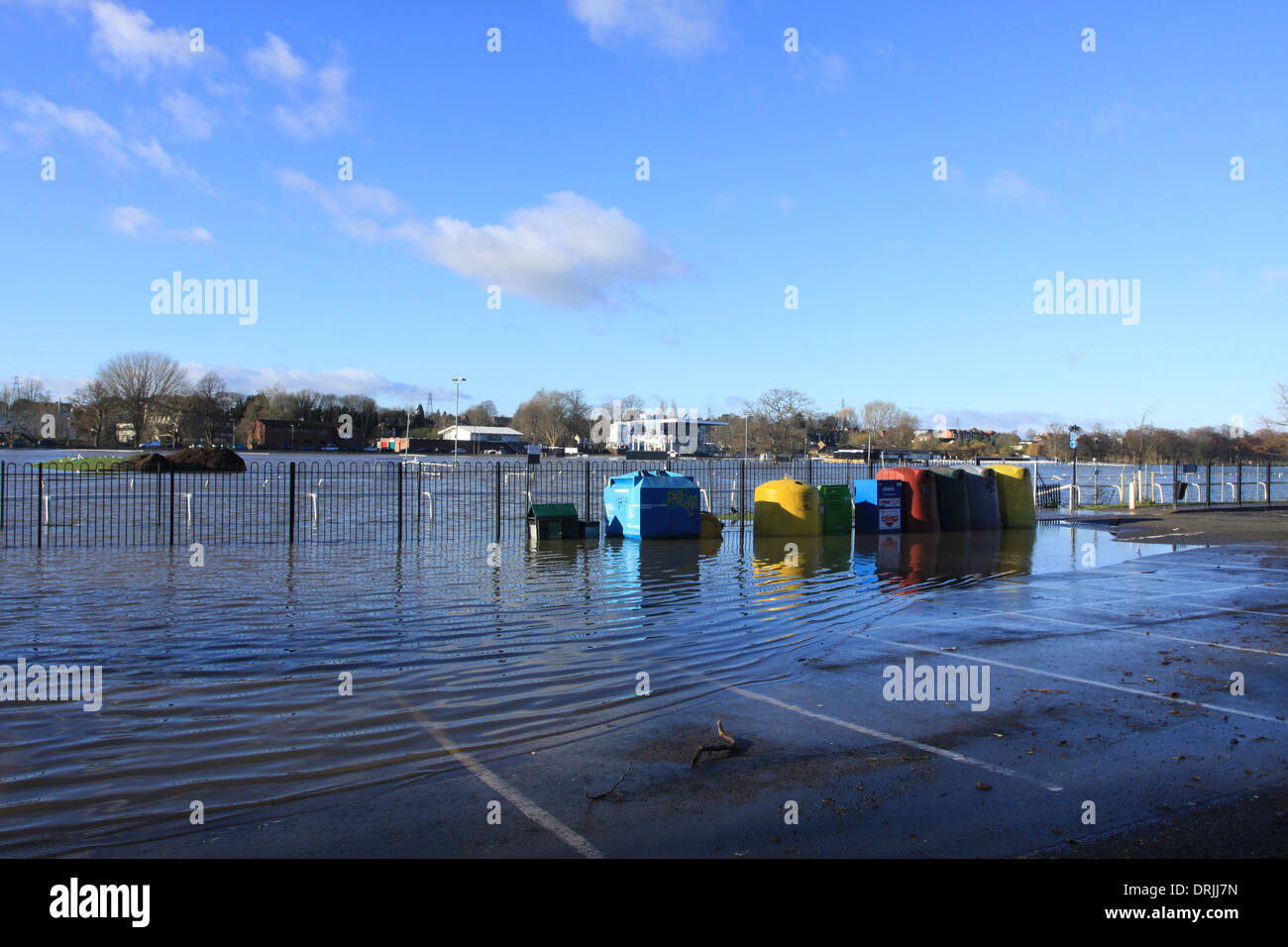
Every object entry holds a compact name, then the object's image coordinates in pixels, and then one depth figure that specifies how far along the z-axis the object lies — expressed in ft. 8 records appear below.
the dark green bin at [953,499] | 77.15
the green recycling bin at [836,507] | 70.95
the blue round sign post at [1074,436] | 101.89
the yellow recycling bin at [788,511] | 68.23
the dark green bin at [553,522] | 64.59
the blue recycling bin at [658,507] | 65.16
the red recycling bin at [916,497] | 74.34
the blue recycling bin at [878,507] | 72.69
